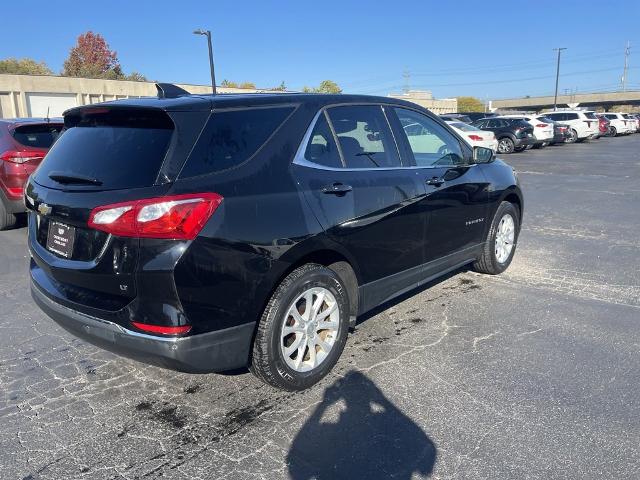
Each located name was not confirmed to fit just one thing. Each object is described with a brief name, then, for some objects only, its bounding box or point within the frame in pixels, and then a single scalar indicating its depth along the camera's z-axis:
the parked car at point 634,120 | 38.65
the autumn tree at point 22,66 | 52.08
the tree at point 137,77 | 52.86
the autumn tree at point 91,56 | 69.32
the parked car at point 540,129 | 24.41
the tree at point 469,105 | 97.62
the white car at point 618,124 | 36.84
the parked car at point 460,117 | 25.43
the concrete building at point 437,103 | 66.13
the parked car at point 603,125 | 32.65
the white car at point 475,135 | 19.58
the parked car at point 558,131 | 26.29
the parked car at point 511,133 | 23.42
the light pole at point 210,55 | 23.44
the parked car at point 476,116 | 27.10
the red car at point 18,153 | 7.09
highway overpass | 99.22
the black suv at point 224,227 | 2.67
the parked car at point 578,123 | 29.38
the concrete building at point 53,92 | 33.66
